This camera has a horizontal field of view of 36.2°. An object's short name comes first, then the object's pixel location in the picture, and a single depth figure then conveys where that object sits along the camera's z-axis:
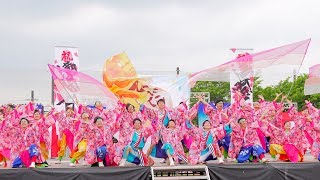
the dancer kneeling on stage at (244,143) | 8.86
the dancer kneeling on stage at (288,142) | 9.31
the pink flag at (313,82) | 11.79
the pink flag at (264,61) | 10.30
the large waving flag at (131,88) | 10.77
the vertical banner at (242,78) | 10.70
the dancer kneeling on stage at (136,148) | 8.61
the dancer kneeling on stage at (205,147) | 8.81
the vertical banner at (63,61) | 12.84
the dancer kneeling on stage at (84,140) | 8.71
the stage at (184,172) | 7.82
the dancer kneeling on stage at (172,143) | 8.70
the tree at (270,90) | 30.11
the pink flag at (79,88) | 10.18
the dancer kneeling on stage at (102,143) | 8.62
